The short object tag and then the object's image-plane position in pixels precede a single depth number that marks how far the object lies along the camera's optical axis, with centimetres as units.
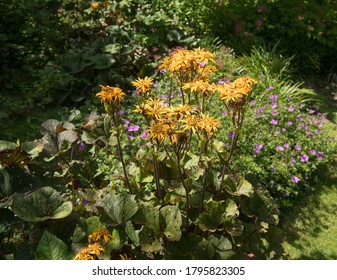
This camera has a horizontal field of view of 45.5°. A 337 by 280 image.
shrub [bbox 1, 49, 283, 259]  211
